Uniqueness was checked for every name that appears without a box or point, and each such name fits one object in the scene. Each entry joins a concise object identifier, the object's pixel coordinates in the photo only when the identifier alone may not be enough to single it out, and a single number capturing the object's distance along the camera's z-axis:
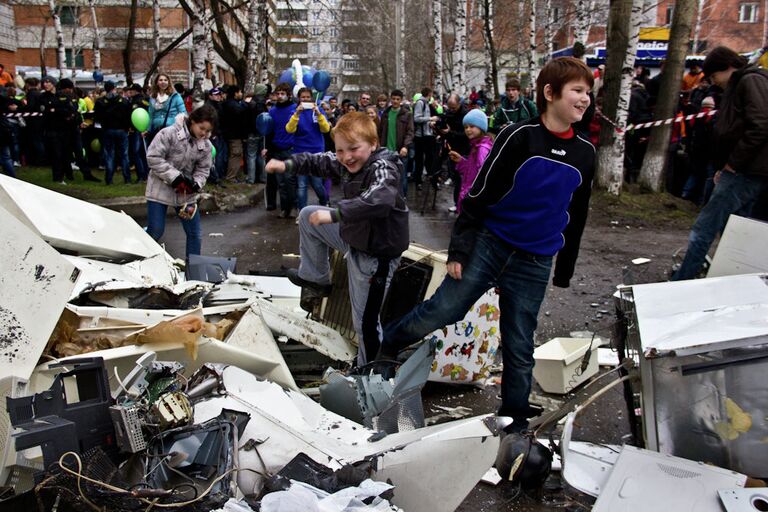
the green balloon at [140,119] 11.62
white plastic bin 4.09
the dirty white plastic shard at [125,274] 4.11
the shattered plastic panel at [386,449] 2.47
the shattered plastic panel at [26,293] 2.85
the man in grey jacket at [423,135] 13.98
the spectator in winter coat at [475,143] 7.26
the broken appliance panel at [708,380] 2.46
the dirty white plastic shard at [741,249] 3.84
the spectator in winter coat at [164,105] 10.59
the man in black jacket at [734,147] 4.87
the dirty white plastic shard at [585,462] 2.65
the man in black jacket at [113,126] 12.16
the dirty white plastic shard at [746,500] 2.22
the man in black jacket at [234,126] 12.96
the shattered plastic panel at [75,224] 4.36
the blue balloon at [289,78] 12.02
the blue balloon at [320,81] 12.33
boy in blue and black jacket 3.08
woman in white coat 5.84
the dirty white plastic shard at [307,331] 3.95
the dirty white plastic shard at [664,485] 2.36
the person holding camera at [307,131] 9.02
